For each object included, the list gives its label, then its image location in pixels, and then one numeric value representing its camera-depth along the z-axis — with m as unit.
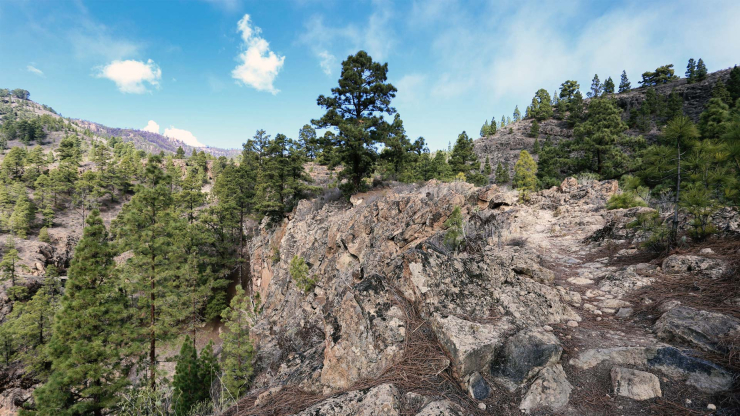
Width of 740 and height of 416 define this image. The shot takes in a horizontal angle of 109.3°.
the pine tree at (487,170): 41.80
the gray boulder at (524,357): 2.77
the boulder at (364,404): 2.55
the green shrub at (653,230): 5.74
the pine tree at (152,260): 12.74
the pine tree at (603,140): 20.42
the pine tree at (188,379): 11.00
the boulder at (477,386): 2.65
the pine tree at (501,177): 34.74
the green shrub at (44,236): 35.88
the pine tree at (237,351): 9.47
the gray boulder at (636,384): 2.37
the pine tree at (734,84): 35.31
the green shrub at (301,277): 12.11
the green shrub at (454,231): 7.58
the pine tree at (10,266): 26.34
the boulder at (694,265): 4.29
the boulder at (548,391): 2.49
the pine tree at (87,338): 9.39
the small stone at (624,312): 3.89
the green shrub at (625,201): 10.66
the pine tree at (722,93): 33.12
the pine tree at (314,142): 14.80
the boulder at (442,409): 2.36
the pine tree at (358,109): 14.12
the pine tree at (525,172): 23.81
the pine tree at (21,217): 35.31
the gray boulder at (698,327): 2.77
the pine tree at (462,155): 37.56
